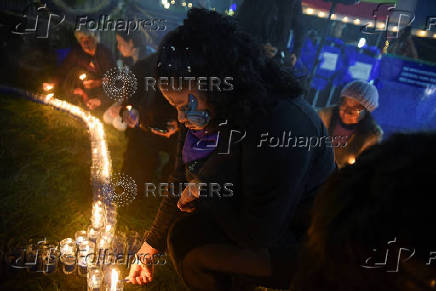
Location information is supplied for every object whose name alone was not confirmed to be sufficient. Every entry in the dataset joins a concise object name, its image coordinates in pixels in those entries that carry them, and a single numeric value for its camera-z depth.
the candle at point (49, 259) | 2.55
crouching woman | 1.63
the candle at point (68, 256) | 2.56
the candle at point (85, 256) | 2.48
